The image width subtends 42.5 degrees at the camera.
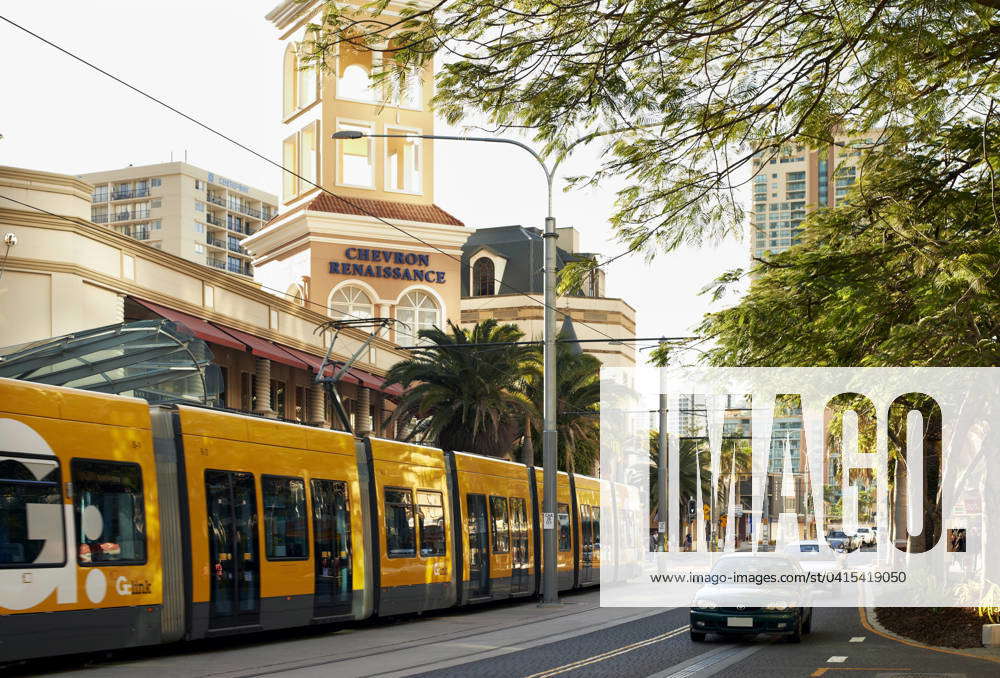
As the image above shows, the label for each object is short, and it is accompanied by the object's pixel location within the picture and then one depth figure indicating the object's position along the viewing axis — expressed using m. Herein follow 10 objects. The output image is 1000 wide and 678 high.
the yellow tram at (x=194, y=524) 13.72
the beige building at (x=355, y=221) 57.12
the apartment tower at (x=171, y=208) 132.88
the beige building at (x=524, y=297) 99.69
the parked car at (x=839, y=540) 67.10
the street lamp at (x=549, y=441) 27.75
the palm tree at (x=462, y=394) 42.00
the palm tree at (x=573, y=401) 51.50
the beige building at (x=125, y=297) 29.06
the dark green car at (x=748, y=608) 19.42
